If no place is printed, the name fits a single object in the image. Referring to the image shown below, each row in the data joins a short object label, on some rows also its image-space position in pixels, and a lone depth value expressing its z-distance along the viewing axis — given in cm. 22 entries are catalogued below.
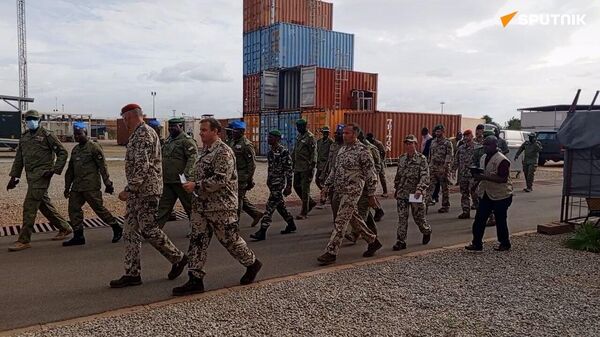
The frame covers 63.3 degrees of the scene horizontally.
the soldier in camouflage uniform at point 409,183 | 679
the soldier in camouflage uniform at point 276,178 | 746
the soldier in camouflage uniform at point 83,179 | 670
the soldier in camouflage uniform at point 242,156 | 742
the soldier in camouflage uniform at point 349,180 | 598
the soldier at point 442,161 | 1009
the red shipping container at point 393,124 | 2164
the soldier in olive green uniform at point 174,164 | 700
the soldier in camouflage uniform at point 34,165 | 653
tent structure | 792
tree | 6059
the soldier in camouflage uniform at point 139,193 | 491
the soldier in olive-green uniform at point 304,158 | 883
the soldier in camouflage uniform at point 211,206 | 468
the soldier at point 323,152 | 984
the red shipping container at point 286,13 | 2502
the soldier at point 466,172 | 966
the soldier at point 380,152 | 978
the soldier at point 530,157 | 1393
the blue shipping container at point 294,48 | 2422
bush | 698
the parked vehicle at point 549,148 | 2500
